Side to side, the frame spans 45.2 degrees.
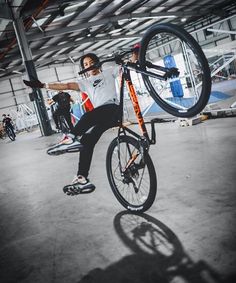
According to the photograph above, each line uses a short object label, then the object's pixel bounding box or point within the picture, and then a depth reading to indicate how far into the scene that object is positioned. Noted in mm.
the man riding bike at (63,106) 7602
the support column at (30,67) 14141
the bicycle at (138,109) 2398
